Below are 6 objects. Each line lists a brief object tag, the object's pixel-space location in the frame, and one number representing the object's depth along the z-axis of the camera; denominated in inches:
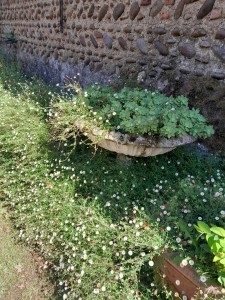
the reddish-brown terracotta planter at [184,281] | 68.6
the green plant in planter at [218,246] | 66.6
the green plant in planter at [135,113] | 102.0
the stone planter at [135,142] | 103.4
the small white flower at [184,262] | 74.5
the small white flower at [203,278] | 70.3
